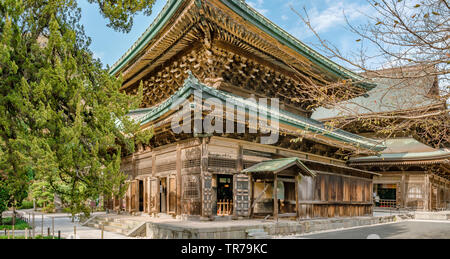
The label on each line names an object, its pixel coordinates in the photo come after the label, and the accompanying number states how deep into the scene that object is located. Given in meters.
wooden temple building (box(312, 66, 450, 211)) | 24.39
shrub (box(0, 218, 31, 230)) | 14.66
